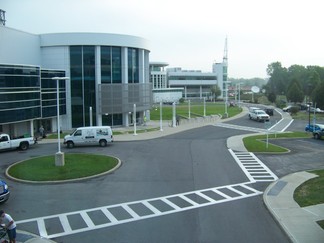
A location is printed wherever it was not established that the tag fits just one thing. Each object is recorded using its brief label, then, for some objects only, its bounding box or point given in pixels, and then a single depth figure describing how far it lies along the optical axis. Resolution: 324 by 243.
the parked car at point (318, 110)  71.61
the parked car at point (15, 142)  31.88
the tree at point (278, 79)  144.50
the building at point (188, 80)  145.88
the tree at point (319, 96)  65.44
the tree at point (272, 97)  99.62
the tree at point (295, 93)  93.56
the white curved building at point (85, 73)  45.19
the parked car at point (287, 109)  74.40
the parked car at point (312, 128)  39.72
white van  34.59
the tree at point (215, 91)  143.50
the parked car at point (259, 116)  57.94
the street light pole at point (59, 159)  24.53
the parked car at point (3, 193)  16.88
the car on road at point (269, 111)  69.00
